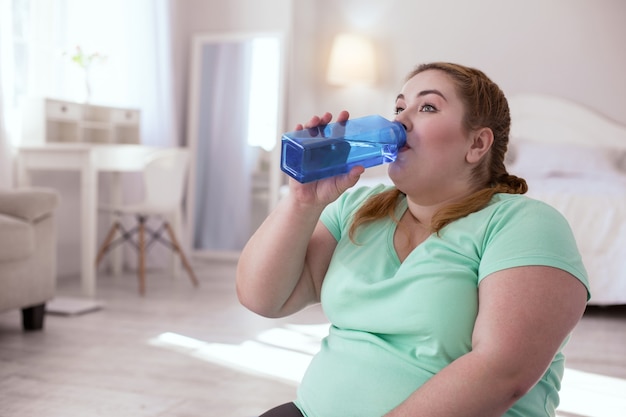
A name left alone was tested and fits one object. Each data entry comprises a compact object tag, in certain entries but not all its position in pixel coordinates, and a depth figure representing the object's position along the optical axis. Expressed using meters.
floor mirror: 5.27
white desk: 3.71
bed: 3.44
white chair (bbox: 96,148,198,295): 4.00
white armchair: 2.82
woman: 0.92
